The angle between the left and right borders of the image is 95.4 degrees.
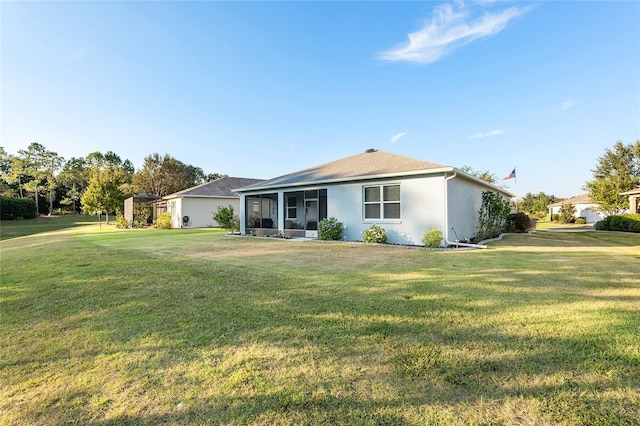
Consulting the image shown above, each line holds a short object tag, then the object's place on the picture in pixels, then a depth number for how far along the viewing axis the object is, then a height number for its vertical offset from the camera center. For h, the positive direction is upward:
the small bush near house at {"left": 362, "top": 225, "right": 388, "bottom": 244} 11.00 -0.80
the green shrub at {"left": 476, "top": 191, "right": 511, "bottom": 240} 12.98 -0.02
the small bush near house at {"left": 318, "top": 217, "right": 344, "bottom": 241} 12.12 -0.61
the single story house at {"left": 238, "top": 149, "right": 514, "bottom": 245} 10.28 +0.71
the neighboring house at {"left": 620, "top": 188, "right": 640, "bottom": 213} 21.02 +0.57
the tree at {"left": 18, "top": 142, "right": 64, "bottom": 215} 38.25 +7.20
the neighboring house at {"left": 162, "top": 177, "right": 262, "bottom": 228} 23.84 +1.03
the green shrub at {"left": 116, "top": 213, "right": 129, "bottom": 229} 24.72 -0.53
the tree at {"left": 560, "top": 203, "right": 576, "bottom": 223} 32.47 -0.15
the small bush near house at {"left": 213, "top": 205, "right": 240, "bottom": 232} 16.59 -0.20
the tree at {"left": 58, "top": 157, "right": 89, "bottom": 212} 41.88 +5.67
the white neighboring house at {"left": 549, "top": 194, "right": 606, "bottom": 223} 32.88 +0.18
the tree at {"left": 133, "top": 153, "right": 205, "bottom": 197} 39.91 +5.51
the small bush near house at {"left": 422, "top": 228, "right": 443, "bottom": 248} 9.68 -0.83
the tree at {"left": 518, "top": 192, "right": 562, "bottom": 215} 47.17 +1.68
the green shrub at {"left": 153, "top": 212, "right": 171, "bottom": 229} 23.58 -0.39
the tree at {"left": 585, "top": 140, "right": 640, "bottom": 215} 27.62 +3.62
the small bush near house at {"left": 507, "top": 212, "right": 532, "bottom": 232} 17.31 -0.64
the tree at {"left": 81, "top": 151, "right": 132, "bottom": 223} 25.53 +2.11
